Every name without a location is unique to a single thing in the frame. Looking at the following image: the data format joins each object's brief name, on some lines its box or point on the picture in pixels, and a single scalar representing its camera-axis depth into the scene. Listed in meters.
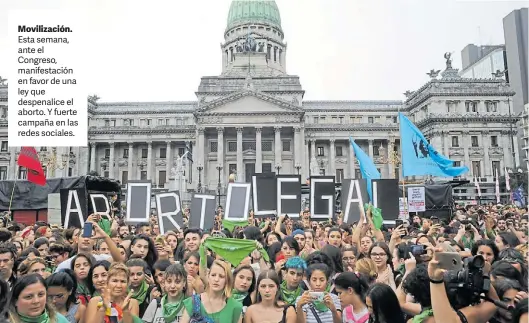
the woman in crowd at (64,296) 4.81
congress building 56.78
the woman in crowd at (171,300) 5.09
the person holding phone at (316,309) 4.59
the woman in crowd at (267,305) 4.86
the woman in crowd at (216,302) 4.74
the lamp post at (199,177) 49.14
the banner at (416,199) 18.03
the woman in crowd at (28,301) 4.14
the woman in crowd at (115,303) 4.56
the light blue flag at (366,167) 16.80
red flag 15.65
